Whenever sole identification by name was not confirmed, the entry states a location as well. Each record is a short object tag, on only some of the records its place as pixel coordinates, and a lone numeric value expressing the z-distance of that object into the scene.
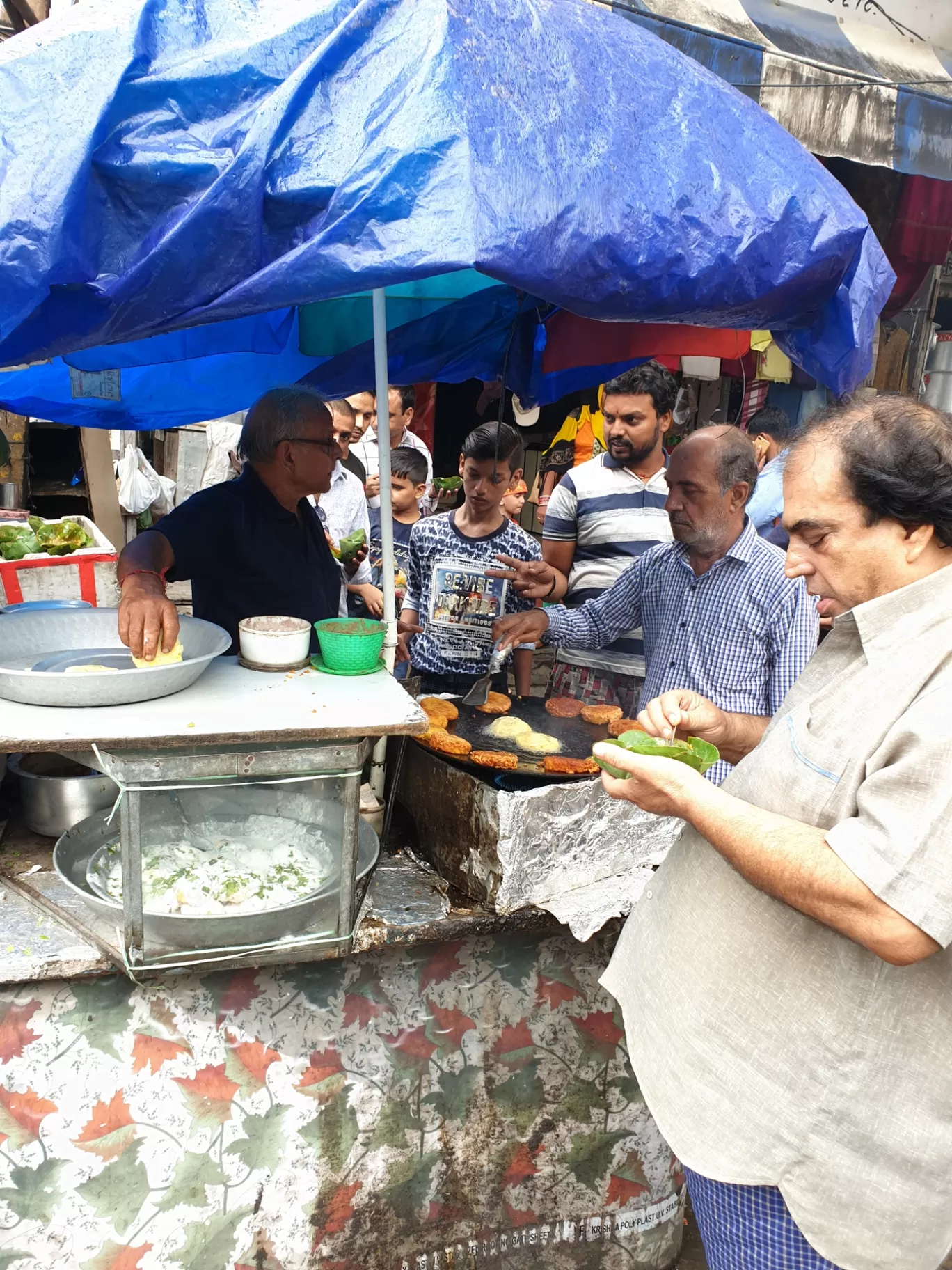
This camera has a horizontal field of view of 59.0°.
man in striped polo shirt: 3.61
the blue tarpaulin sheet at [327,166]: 1.49
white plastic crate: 4.22
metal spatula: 2.88
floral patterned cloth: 1.98
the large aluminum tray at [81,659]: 1.80
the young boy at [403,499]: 4.89
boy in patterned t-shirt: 3.70
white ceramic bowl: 2.21
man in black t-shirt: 2.82
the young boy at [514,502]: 5.76
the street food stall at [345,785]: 1.53
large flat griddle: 2.38
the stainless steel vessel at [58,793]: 2.23
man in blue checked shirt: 2.71
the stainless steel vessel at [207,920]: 1.84
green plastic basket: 2.24
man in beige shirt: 1.21
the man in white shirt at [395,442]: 5.24
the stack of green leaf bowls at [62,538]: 4.61
